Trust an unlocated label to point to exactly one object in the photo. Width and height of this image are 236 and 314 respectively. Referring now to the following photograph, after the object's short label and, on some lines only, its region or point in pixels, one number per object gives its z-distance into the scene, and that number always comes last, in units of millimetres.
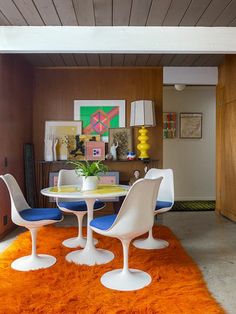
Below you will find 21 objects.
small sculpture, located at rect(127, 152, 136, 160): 4694
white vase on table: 2918
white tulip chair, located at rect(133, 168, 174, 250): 3316
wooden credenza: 4855
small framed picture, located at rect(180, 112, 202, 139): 6492
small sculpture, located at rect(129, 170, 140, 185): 4649
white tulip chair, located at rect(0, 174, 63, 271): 2689
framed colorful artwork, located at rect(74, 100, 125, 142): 4875
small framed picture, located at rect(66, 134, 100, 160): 4832
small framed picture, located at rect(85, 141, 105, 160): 4805
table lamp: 4508
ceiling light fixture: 5384
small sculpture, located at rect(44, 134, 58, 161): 4689
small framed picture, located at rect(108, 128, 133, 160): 4863
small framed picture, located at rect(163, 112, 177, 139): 6477
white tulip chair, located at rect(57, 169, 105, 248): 3320
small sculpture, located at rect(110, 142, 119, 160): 4750
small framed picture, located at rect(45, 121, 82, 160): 4859
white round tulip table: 2564
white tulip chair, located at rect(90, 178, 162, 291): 2260
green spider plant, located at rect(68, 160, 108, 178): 2968
